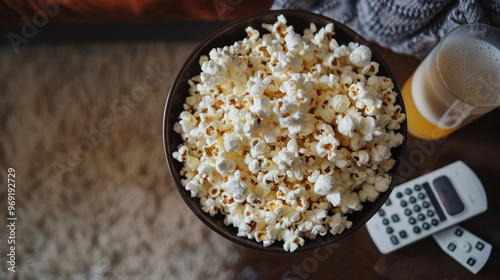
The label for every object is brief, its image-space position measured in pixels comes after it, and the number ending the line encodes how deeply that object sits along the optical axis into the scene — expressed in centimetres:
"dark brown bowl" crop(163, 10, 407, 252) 53
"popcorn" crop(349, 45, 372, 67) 52
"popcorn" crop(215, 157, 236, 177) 49
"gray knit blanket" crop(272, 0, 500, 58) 66
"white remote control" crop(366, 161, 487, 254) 70
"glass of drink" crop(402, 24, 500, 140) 60
